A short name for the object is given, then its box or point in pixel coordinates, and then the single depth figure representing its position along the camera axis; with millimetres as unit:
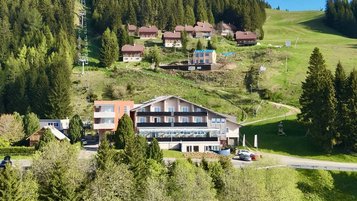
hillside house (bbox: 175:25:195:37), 161362
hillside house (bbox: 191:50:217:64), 126812
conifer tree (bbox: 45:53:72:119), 93625
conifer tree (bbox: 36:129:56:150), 60938
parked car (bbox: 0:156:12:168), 51766
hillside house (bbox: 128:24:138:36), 165125
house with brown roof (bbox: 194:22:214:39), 162750
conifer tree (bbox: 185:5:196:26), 172750
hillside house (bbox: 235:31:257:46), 155625
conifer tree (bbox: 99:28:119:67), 128250
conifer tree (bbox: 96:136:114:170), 46938
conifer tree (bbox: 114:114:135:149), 66062
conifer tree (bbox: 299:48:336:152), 69688
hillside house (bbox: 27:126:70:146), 69812
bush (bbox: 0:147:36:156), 62844
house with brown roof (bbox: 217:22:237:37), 168750
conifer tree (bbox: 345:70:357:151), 69188
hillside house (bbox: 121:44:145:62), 138000
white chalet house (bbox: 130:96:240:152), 72731
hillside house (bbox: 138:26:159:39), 163000
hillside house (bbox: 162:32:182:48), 151125
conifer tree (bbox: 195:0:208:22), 177200
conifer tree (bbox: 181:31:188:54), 143250
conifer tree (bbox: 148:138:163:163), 55219
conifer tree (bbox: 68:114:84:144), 74062
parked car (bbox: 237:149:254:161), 63125
